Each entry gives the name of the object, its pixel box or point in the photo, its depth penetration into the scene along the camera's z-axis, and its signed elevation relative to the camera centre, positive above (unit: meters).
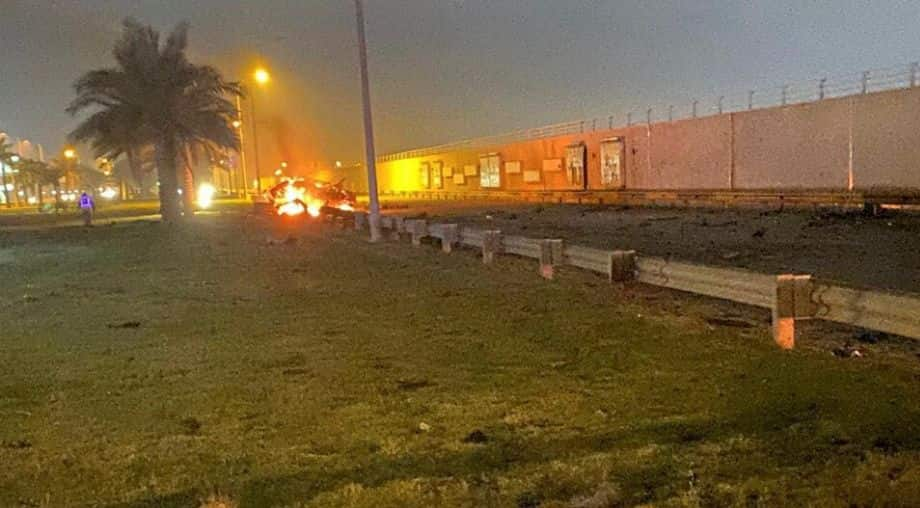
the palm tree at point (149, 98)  40.84 +4.59
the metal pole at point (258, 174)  62.78 +1.26
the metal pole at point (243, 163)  52.09 +2.29
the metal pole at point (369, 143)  25.78 +1.27
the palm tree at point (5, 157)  97.69 +5.22
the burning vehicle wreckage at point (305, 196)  49.84 -0.37
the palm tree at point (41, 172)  108.99 +3.70
